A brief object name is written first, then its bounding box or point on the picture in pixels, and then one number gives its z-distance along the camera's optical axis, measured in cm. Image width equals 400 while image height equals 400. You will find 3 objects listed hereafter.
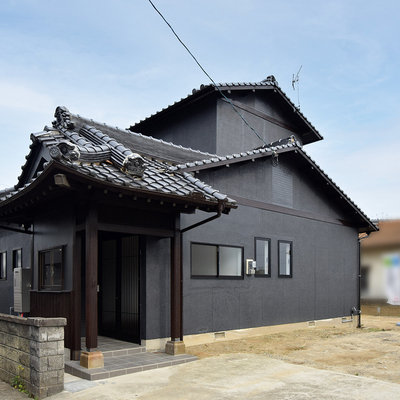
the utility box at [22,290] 962
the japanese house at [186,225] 732
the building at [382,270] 1606
